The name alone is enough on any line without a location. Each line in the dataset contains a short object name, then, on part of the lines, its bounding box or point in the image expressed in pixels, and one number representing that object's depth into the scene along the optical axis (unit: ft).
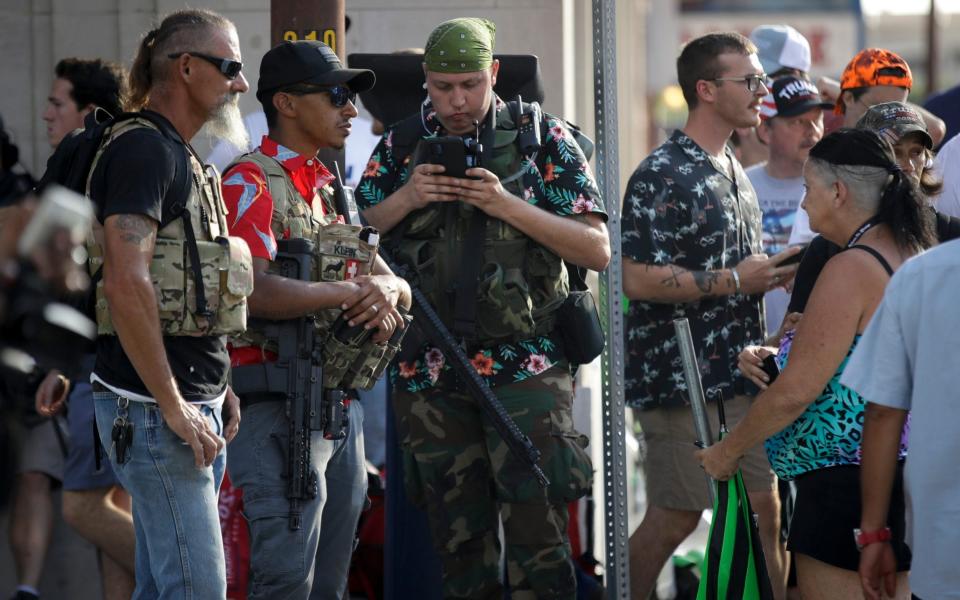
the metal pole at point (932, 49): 148.66
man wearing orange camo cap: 37.93
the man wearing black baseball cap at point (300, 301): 25.91
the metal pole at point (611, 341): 30.22
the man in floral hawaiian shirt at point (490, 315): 29.40
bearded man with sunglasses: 22.11
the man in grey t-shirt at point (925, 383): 20.06
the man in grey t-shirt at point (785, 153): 40.65
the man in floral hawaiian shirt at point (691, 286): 33.60
